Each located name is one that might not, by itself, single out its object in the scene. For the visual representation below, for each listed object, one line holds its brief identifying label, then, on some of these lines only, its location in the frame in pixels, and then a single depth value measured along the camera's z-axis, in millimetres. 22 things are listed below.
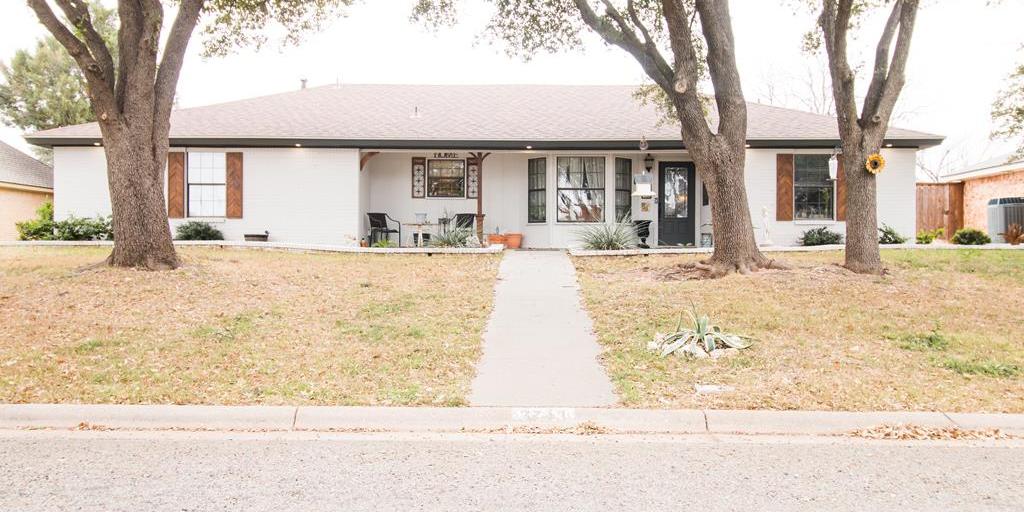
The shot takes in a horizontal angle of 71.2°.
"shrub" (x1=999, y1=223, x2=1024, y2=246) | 17281
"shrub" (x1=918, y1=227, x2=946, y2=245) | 17844
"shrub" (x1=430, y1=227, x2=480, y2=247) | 15523
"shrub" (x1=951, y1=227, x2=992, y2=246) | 17016
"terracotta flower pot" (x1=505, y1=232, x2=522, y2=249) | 17266
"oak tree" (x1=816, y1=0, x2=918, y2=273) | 11070
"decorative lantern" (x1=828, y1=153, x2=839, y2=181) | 15980
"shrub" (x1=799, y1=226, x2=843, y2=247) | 16641
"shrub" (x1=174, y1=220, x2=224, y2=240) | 16359
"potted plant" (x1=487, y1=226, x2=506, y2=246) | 17125
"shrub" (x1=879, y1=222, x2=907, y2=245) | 16344
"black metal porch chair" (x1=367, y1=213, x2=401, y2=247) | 17219
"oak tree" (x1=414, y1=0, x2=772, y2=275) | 11242
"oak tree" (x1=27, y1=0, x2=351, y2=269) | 10570
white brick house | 16531
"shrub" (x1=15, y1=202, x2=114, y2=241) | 16250
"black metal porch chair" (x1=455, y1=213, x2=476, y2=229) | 17516
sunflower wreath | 10844
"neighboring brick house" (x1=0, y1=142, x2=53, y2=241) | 22891
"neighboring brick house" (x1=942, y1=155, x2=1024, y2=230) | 22844
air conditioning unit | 18391
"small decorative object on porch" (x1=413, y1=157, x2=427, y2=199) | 18031
